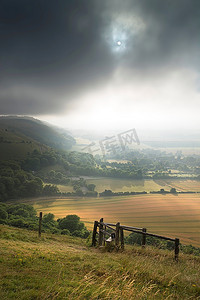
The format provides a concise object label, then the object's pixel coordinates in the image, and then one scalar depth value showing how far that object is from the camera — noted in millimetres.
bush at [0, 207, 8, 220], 33594
